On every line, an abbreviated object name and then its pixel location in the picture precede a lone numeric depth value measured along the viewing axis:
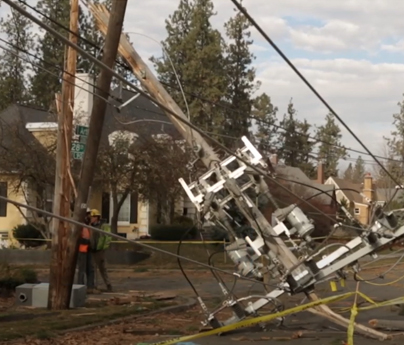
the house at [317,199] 29.31
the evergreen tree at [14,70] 66.88
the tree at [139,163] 35.56
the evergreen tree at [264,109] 72.04
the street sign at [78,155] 17.80
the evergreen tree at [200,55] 57.84
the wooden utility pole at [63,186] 15.41
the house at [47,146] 35.50
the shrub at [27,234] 37.88
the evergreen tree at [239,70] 64.62
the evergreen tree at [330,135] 98.94
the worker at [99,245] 19.11
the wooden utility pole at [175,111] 13.38
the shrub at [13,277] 18.06
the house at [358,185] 55.64
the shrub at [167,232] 40.56
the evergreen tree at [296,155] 84.54
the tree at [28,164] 34.22
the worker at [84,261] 19.09
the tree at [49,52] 59.84
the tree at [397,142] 57.54
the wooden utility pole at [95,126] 12.82
